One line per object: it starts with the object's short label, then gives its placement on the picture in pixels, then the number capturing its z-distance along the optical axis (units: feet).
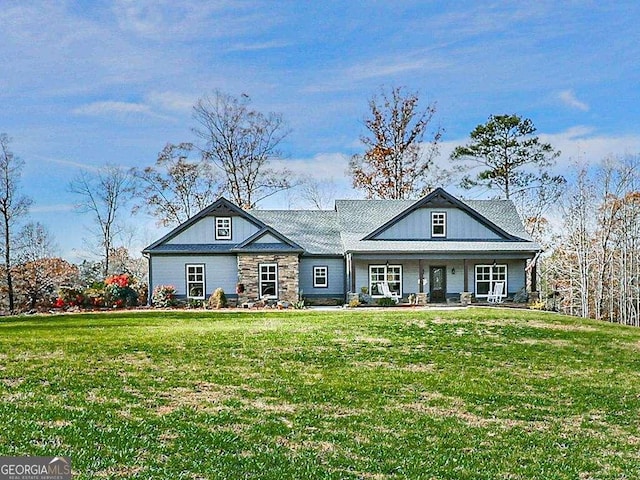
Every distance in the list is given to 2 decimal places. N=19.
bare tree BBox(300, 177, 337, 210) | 136.56
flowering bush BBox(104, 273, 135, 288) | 90.89
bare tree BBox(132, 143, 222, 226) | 125.39
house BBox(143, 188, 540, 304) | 90.84
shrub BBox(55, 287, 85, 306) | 87.51
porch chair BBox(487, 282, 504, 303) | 93.04
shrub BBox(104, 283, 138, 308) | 88.74
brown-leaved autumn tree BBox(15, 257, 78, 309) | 103.50
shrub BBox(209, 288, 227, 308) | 87.20
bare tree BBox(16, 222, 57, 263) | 107.14
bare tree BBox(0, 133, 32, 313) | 104.27
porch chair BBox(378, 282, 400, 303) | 90.99
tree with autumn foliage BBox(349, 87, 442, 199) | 125.80
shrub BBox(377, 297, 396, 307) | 87.66
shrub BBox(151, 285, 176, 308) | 88.38
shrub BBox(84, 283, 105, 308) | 88.07
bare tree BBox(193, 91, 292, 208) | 126.41
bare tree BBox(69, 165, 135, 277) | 124.34
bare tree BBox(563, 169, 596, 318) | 102.01
